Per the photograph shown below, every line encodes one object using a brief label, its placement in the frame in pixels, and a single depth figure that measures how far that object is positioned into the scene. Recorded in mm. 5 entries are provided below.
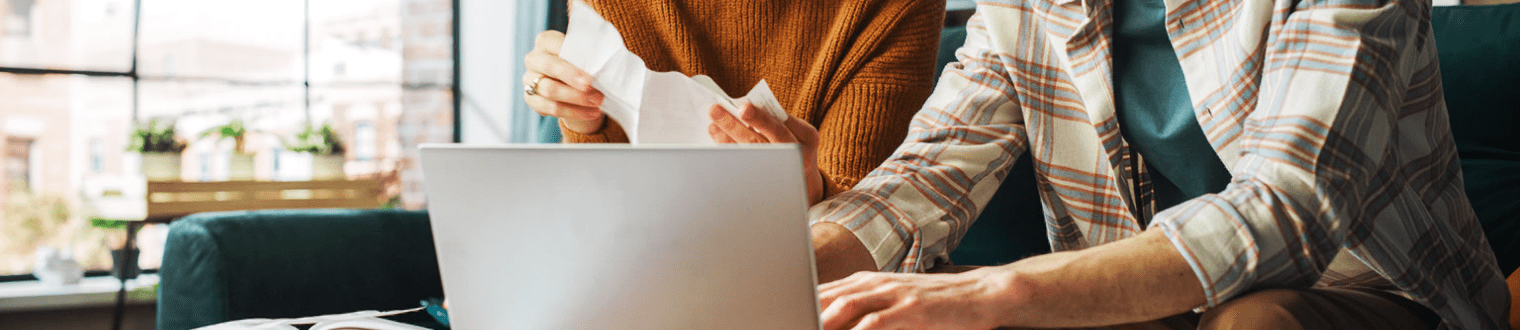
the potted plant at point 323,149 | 2830
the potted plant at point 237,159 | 2730
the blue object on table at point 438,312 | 1005
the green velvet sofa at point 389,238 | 963
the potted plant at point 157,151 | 2596
